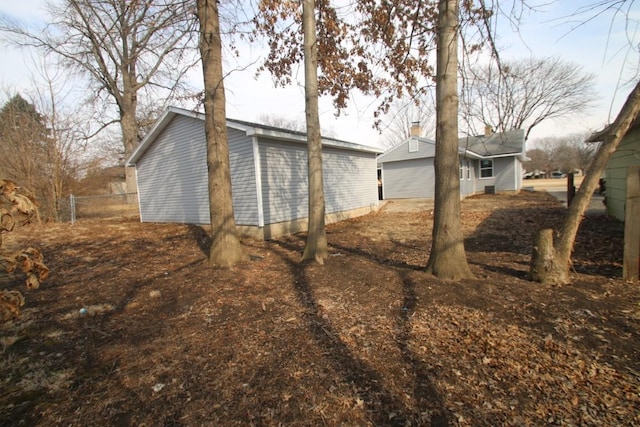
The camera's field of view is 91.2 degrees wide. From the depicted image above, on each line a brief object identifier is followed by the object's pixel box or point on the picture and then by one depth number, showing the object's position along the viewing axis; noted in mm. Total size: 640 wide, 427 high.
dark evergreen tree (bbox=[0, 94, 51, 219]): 12750
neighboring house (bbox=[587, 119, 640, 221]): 7961
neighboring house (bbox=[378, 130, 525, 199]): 20531
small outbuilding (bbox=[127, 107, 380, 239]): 9602
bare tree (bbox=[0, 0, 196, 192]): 18203
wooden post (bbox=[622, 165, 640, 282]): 4480
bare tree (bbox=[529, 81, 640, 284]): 4102
